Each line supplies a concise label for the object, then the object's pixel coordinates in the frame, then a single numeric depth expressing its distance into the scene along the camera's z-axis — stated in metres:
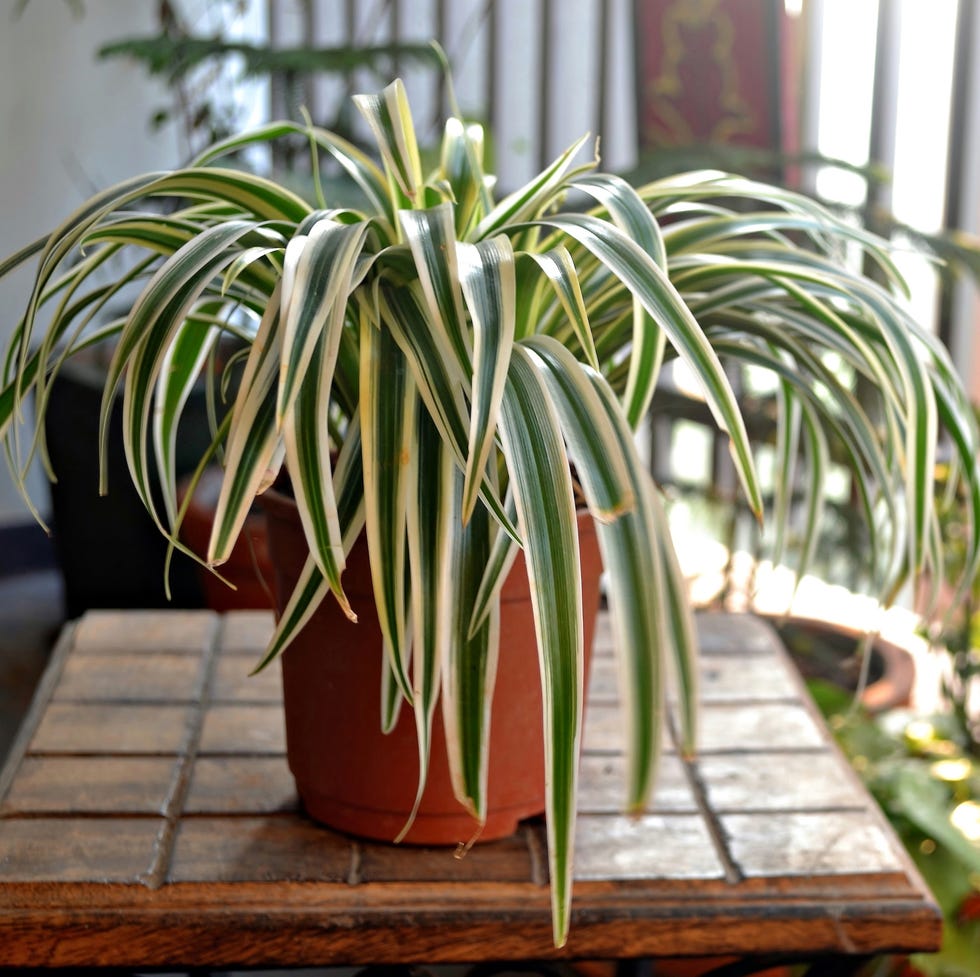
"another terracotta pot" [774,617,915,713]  1.82
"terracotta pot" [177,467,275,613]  1.83
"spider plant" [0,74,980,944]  0.54
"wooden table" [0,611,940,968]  0.72
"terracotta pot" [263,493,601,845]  0.75
